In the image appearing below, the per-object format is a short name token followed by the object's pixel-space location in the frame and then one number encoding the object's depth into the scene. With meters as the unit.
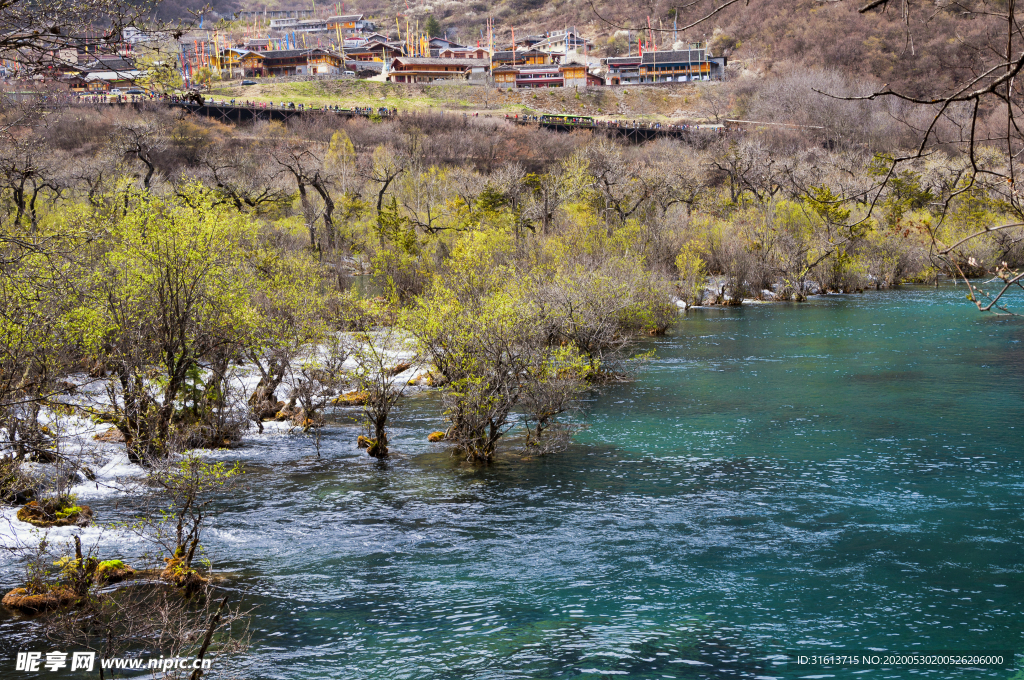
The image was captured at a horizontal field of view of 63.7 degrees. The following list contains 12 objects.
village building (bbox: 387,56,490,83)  164.75
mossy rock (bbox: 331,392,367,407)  27.78
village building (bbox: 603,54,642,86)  179.23
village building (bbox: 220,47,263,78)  164.38
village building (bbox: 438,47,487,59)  185.50
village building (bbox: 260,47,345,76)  165.50
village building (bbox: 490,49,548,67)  184.00
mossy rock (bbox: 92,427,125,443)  21.77
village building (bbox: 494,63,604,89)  165.12
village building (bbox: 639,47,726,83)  174.12
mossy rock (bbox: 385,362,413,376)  30.32
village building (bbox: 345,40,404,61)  183.88
